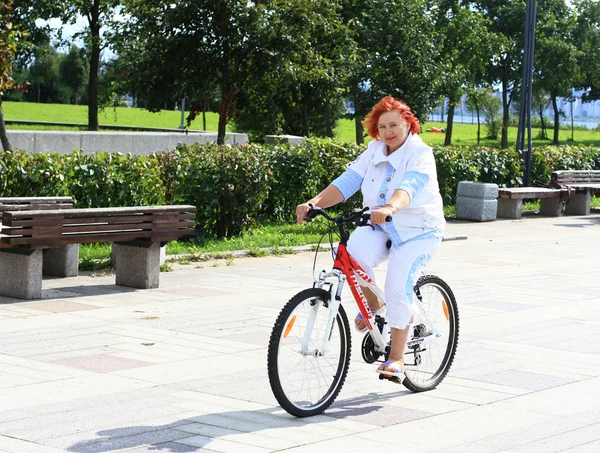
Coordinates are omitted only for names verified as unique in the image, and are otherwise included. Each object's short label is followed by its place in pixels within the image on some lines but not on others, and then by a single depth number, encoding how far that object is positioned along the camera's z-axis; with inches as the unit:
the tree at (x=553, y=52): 2030.0
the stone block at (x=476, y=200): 722.8
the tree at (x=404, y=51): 1184.8
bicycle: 216.2
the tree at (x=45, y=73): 3472.0
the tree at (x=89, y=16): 1449.3
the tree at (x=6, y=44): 596.1
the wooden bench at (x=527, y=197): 761.0
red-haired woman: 232.2
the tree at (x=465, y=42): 1535.4
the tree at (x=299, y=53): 786.8
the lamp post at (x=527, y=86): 843.4
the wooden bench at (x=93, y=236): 353.4
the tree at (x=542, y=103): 2878.9
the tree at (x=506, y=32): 2073.1
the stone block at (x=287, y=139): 937.8
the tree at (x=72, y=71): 3225.4
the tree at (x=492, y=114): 2822.3
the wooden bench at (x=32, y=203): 402.9
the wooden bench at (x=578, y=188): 820.2
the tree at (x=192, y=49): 785.6
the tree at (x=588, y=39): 2292.1
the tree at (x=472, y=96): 1672.0
